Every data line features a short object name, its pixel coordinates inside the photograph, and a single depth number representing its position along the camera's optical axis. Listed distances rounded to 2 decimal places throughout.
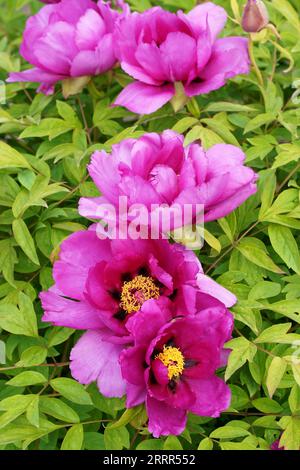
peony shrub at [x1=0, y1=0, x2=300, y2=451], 0.75
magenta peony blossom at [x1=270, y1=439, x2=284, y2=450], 0.80
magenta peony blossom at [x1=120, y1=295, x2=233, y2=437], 0.72
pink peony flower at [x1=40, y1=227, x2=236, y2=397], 0.74
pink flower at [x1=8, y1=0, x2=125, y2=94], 0.99
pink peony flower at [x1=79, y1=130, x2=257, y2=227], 0.77
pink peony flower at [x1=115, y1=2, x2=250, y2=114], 0.93
